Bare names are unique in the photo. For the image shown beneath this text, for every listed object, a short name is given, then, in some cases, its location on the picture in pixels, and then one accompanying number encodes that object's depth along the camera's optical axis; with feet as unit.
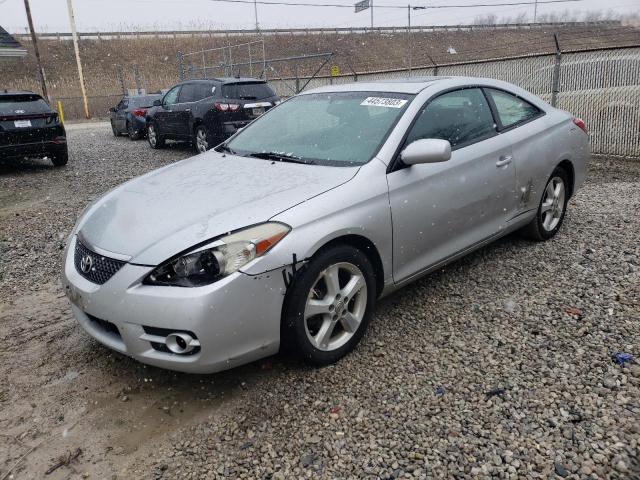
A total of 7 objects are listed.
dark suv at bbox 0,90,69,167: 30.28
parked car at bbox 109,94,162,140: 51.29
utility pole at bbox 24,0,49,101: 86.97
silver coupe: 8.18
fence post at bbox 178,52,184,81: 75.93
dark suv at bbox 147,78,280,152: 34.76
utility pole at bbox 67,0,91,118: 95.86
